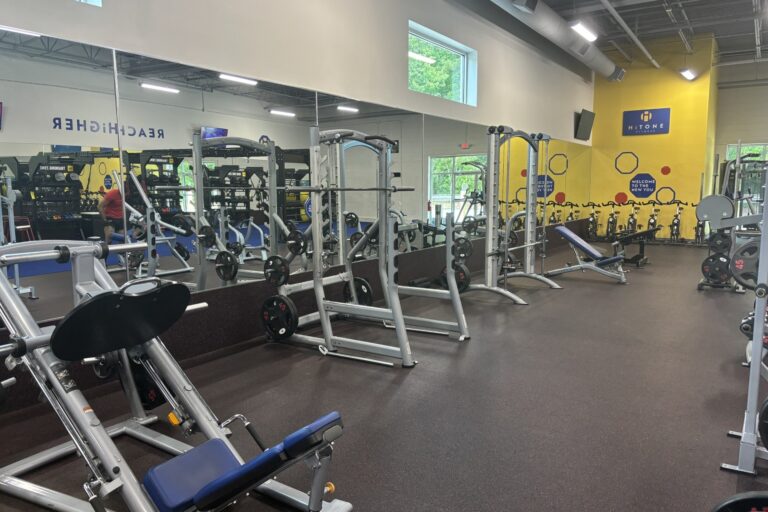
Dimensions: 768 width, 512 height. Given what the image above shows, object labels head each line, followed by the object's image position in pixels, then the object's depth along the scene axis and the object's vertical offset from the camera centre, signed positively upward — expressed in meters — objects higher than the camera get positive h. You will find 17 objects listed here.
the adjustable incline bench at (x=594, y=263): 6.66 -0.89
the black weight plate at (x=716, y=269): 6.05 -0.89
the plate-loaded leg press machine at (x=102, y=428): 1.51 -0.73
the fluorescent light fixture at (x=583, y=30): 7.05 +2.39
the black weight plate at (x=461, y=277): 5.66 -0.89
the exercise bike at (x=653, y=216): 10.59 -0.44
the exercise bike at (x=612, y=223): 11.23 -0.60
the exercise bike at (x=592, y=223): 11.65 -0.61
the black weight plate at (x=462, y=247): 5.69 -0.61
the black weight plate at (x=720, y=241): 6.50 -0.60
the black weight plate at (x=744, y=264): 2.84 -0.39
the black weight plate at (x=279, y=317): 3.97 -0.93
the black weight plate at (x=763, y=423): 2.09 -0.96
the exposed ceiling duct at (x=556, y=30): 6.62 +2.57
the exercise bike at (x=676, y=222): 10.70 -0.57
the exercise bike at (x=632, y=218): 10.82 -0.47
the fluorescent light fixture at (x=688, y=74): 10.22 +2.50
